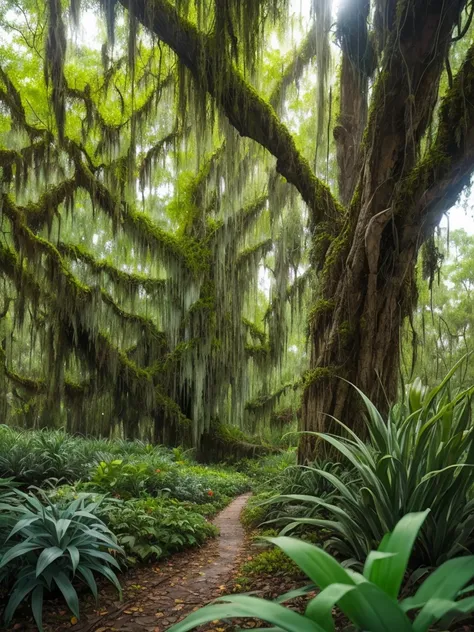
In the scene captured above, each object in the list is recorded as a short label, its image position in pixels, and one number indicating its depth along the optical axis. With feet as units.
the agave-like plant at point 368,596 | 3.80
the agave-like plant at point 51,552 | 7.43
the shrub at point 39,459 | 16.03
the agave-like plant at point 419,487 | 7.29
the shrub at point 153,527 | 10.54
